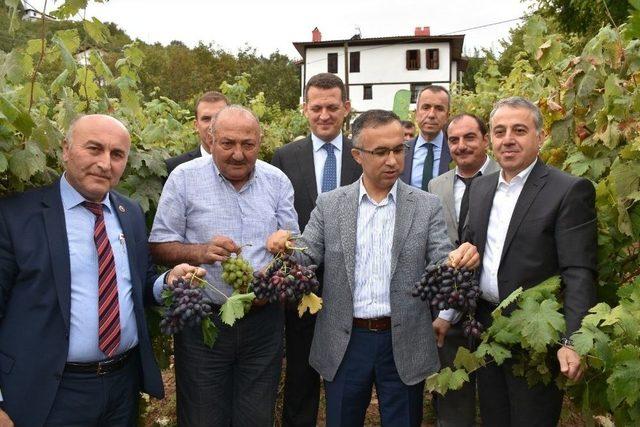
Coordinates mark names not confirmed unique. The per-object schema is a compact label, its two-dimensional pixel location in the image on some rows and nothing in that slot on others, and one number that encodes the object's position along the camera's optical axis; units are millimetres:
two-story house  48031
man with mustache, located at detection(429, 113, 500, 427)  3906
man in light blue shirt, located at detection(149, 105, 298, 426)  3271
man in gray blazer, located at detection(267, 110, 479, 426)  3135
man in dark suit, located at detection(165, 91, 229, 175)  5201
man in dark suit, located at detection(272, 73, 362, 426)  4270
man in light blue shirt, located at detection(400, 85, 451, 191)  5199
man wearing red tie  2646
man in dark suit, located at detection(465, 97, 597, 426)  2885
